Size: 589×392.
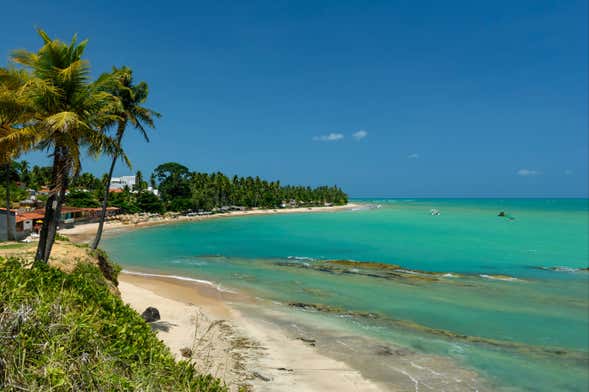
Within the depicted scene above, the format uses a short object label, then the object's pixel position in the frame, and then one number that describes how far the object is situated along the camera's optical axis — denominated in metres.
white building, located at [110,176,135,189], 137.27
